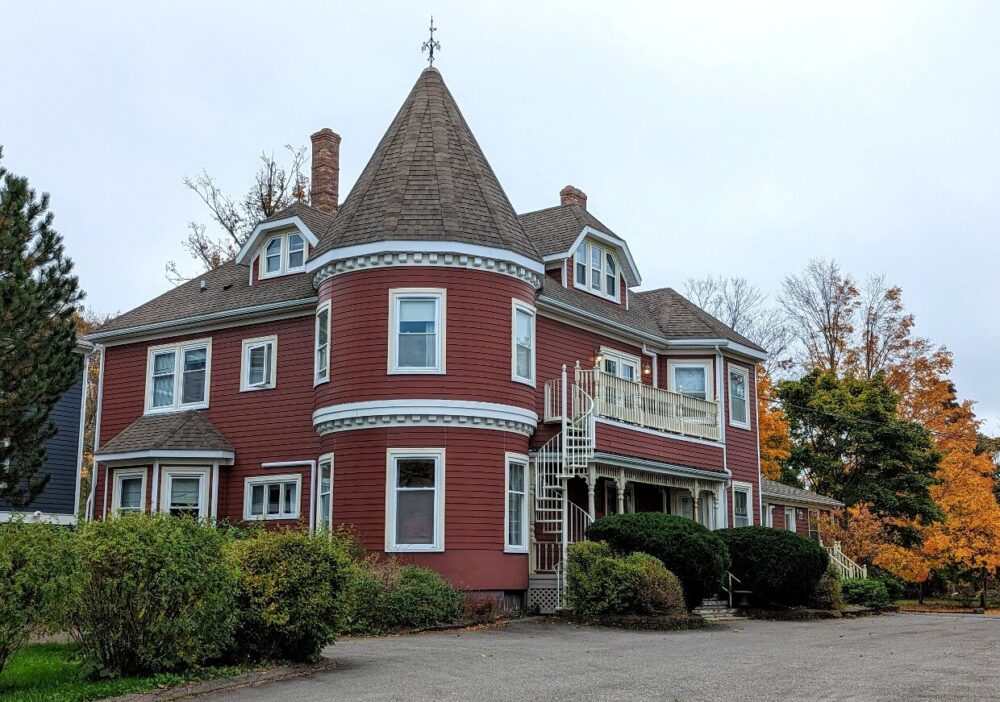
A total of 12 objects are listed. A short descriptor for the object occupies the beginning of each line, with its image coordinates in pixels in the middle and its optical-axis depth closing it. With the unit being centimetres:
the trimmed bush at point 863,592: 2962
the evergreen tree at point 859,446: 3781
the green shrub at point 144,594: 1107
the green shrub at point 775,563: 2280
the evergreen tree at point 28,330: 2125
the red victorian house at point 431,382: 2091
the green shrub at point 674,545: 2045
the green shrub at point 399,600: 1792
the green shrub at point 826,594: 2434
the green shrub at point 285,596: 1259
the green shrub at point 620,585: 1911
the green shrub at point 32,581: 1005
